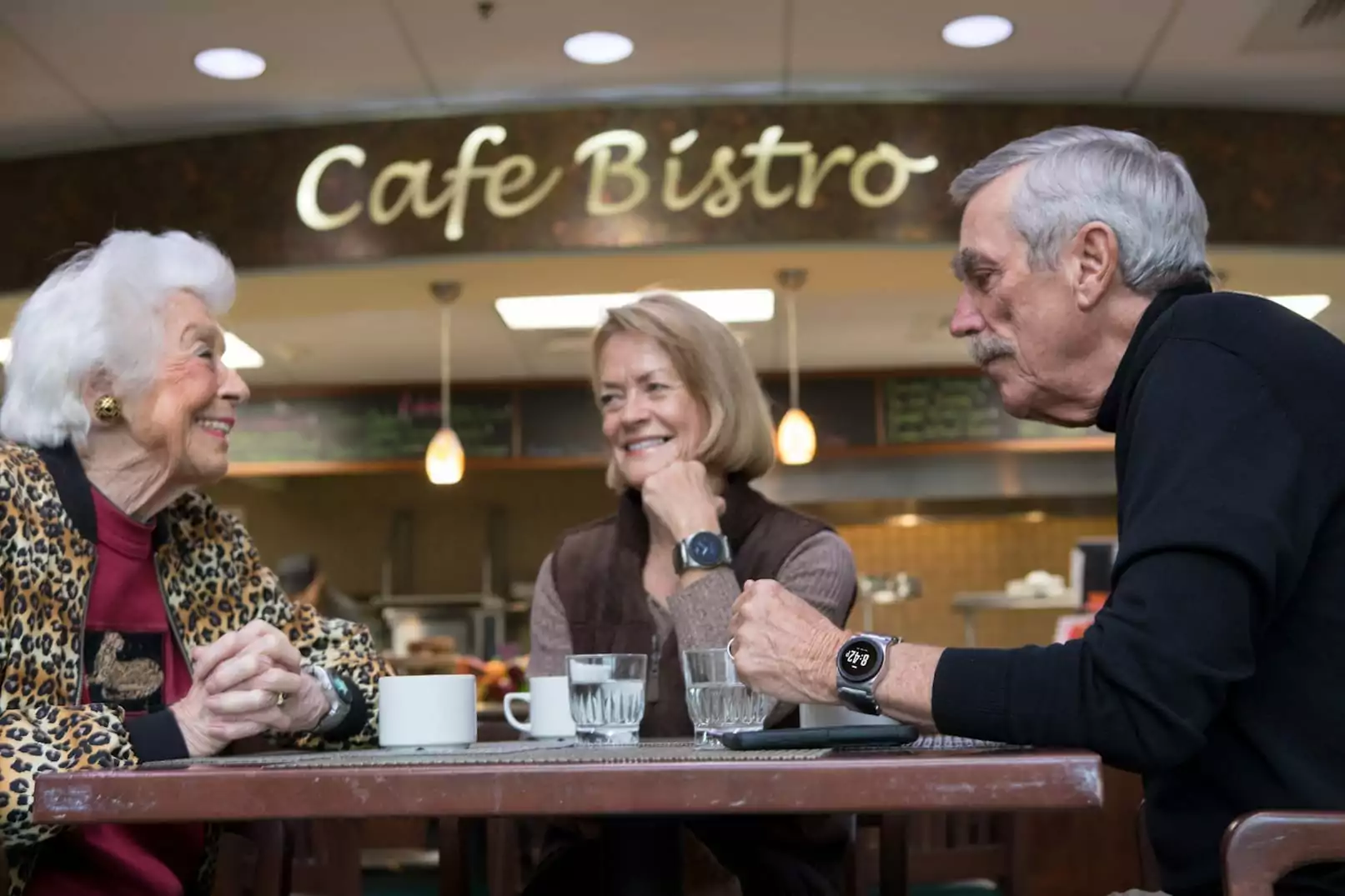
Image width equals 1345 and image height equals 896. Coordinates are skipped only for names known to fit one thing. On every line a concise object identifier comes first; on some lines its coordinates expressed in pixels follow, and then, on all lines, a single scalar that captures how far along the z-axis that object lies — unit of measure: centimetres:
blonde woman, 211
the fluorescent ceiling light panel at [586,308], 579
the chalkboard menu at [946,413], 750
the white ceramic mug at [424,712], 160
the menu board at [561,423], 762
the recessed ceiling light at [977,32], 417
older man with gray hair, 120
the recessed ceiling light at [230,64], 429
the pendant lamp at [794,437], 571
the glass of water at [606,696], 161
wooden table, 108
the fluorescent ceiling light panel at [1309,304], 596
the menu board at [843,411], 755
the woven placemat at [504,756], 124
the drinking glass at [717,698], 161
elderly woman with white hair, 162
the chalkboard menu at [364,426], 761
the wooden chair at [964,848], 248
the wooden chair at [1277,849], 115
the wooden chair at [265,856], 170
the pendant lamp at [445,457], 595
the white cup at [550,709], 186
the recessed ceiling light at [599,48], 425
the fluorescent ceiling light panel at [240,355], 671
